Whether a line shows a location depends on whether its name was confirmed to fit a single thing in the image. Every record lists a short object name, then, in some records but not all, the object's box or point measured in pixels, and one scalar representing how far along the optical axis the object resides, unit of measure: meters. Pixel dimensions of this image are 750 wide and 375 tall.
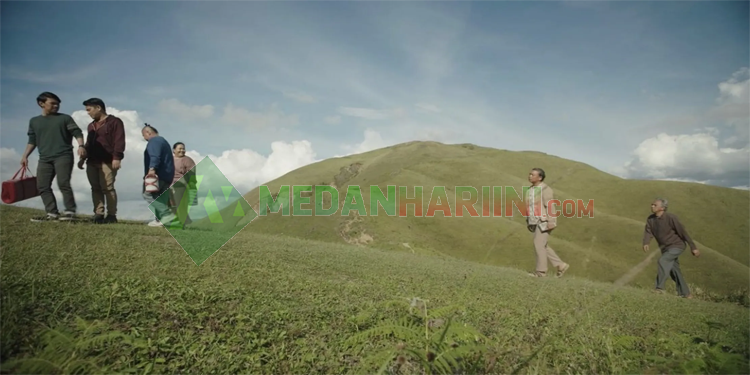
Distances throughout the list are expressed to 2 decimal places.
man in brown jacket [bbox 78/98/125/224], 9.56
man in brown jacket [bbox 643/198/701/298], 11.78
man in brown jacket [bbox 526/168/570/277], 11.02
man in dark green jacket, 8.50
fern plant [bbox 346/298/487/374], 2.46
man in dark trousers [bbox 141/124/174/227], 10.38
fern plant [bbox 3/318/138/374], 2.38
